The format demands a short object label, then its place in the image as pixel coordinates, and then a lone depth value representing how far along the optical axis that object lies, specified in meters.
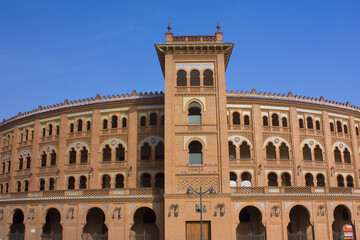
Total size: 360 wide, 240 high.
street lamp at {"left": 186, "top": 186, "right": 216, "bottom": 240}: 30.24
